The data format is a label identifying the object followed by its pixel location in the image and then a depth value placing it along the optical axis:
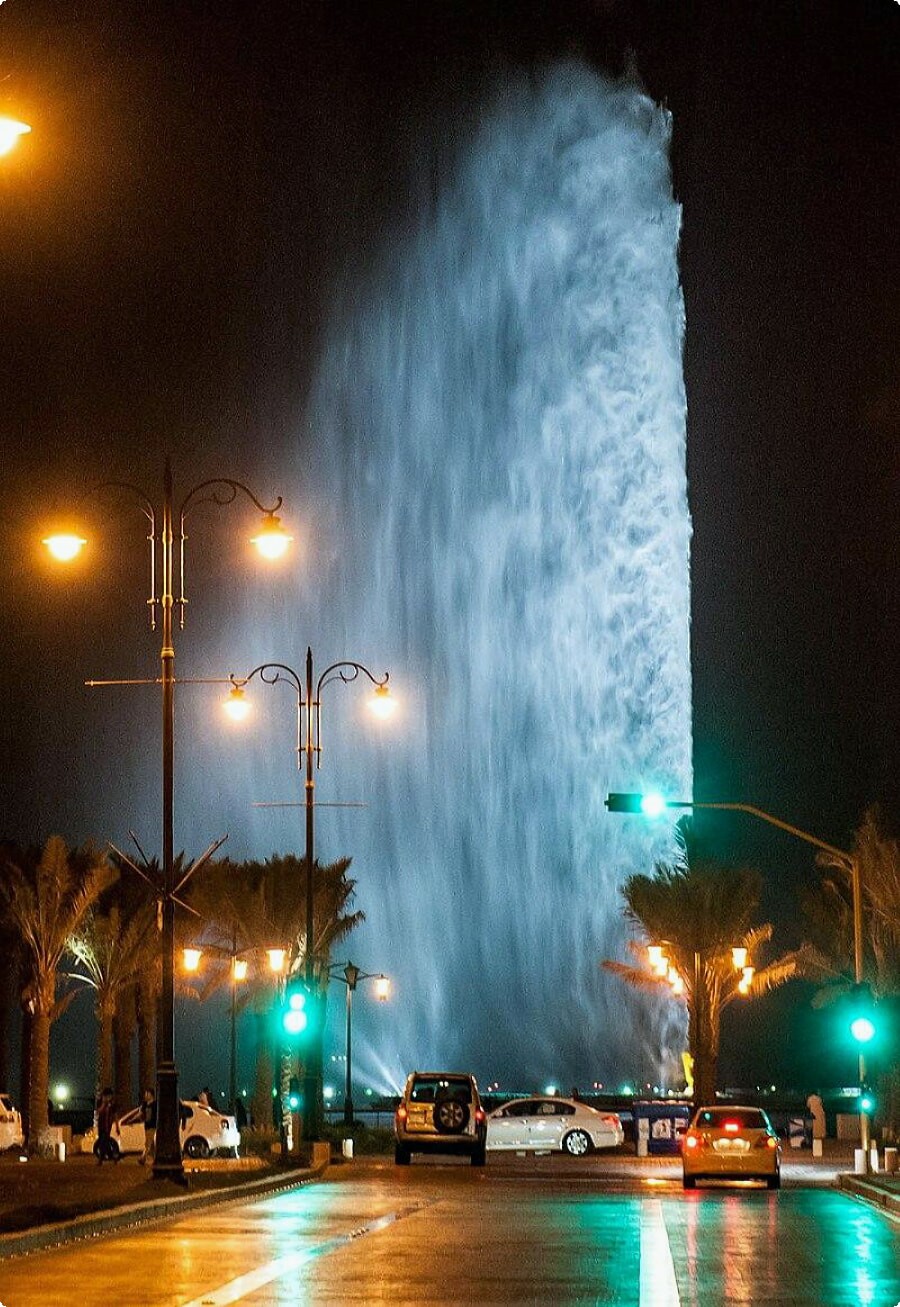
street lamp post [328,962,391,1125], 65.88
